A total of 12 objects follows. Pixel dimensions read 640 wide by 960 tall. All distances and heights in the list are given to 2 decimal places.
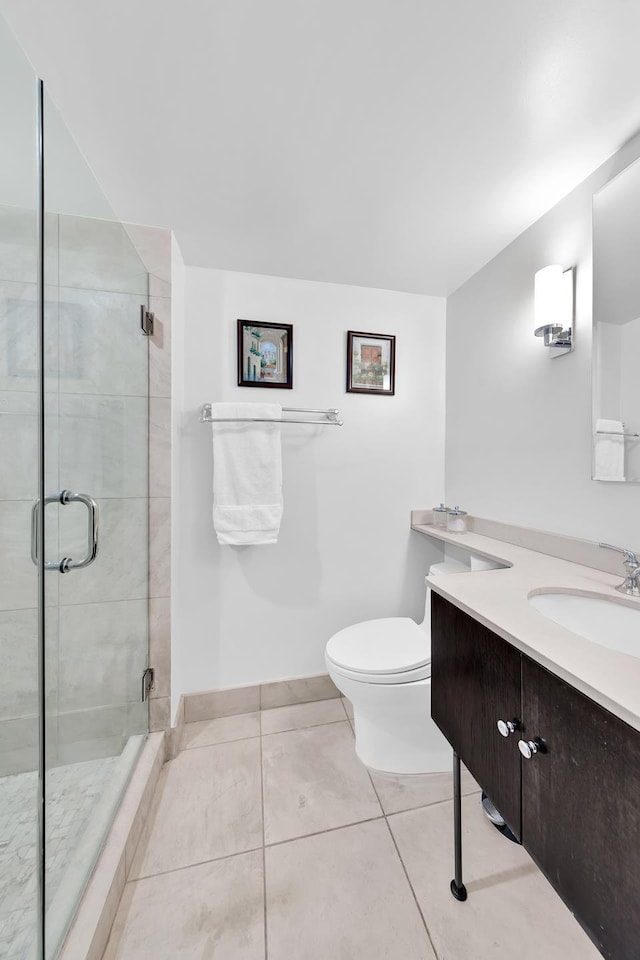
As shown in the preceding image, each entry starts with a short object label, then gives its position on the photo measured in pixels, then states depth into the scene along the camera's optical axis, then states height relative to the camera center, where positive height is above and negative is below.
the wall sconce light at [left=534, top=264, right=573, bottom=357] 1.21 +0.61
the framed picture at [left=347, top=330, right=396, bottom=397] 1.78 +0.60
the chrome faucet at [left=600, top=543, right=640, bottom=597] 0.92 -0.24
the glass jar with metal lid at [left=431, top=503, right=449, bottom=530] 1.82 -0.18
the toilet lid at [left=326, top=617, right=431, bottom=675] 1.26 -0.64
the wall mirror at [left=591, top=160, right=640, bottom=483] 1.03 +0.47
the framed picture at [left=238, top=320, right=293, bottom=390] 1.66 +0.60
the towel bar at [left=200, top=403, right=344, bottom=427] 1.55 +0.30
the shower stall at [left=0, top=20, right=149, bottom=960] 0.82 -0.10
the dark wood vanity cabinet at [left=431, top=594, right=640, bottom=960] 0.48 -0.49
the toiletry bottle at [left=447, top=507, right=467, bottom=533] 1.67 -0.18
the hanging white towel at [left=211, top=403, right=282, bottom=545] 1.58 +0.02
